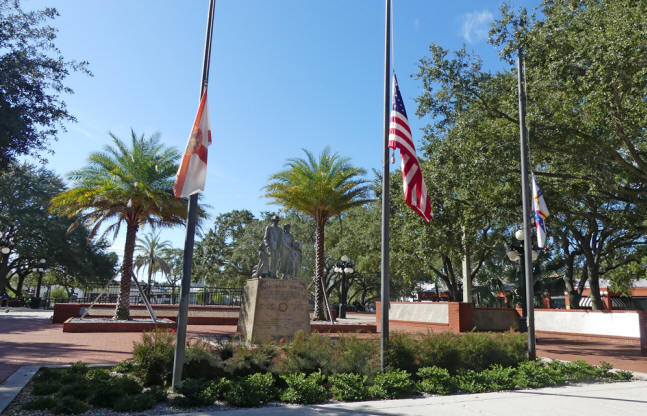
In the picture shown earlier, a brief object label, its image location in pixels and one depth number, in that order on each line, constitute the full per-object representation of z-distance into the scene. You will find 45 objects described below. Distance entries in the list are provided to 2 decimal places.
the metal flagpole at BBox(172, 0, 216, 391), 7.11
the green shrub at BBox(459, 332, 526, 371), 9.26
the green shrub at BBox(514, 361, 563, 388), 8.44
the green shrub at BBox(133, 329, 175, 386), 7.34
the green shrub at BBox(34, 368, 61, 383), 7.18
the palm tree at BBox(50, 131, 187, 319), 18.19
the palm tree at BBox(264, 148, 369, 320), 23.00
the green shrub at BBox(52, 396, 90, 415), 5.64
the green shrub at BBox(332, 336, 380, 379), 8.18
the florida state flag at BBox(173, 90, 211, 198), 7.71
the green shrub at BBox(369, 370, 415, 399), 7.29
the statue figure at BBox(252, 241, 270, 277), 13.72
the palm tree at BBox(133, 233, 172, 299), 56.00
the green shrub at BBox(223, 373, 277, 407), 6.56
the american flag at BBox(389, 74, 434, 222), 9.00
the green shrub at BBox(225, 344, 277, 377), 7.73
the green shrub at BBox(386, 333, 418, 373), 8.41
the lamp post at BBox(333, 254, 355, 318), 27.16
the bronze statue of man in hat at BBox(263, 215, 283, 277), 13.85
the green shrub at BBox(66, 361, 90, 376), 7.57
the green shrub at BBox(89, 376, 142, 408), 6.10
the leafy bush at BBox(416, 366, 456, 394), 7.75
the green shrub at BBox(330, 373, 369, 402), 7.16
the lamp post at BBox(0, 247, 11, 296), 37.53
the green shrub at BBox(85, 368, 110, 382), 7.11
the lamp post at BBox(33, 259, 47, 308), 39.09
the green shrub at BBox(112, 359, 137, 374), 8.07
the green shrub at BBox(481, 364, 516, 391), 8.16
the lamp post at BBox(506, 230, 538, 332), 17.25
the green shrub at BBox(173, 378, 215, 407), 6.36
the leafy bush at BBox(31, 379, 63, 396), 6.43
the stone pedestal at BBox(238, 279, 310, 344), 12.66
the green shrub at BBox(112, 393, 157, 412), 5.93
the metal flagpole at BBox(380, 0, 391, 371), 8.26
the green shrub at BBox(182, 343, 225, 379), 7.50
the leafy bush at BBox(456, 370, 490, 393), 7.91
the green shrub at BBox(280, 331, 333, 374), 8.05
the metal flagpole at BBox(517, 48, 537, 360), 10.29
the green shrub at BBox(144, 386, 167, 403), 6.39
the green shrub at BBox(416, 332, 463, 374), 8.80
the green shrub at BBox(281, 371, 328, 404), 6.88
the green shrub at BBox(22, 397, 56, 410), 5.71
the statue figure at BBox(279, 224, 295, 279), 14.35
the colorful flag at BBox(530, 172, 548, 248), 12.02
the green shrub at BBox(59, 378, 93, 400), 6.33
